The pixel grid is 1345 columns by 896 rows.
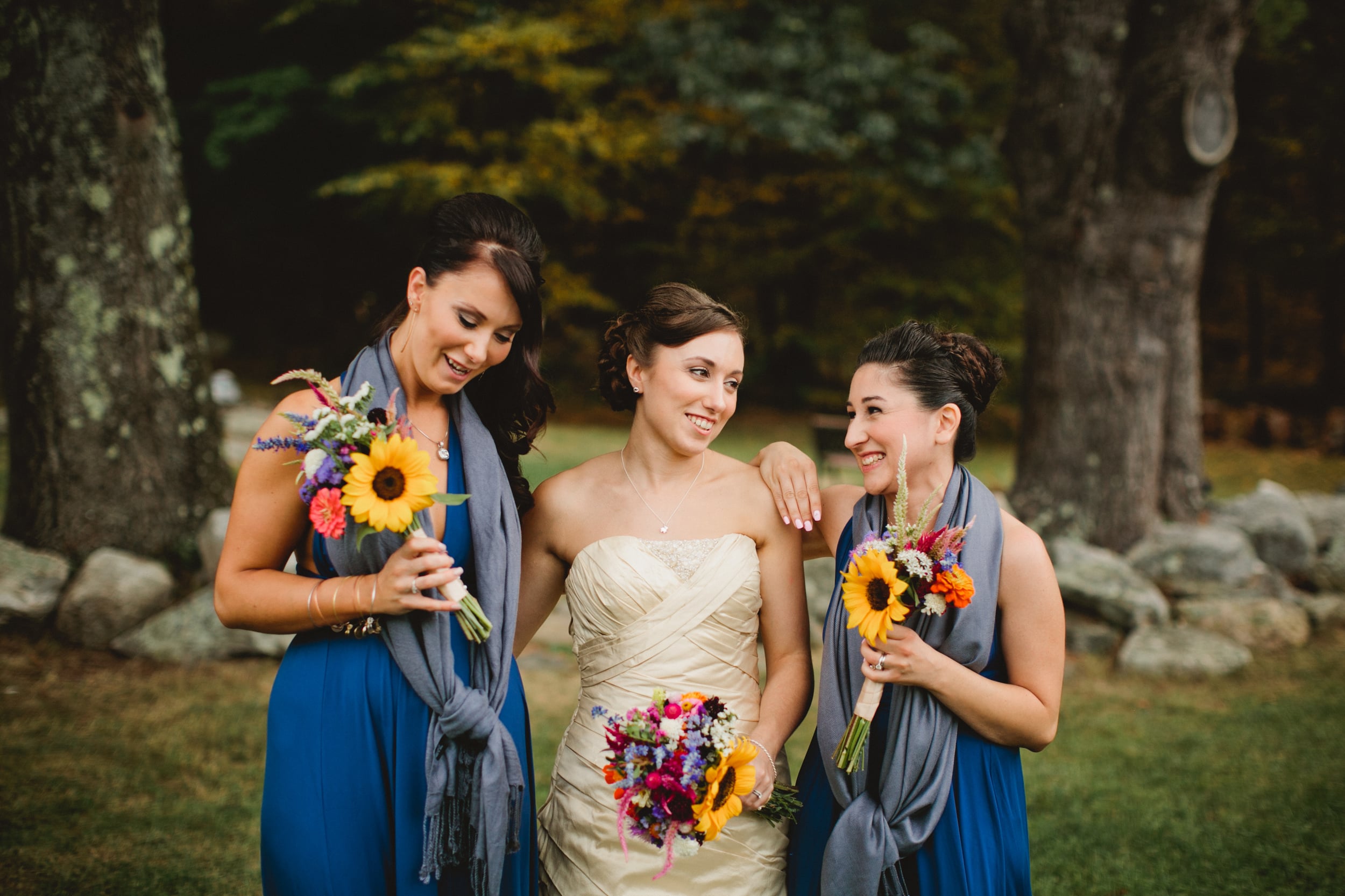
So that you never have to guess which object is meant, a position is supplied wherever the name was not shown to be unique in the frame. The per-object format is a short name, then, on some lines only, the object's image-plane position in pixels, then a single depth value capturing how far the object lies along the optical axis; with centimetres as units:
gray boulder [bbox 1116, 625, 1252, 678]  632
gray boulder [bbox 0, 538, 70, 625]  564
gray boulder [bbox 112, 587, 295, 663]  581
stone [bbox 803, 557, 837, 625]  721
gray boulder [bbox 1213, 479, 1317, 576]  789
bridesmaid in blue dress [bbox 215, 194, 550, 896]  234
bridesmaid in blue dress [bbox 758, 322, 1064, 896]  241
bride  272
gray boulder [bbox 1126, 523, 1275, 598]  718
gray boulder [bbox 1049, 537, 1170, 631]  678
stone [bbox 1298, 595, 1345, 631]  703
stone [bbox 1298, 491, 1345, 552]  832
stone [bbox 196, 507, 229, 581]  610
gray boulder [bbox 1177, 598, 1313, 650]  671
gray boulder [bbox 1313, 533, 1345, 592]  763
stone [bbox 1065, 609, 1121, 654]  669
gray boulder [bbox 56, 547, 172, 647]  575
